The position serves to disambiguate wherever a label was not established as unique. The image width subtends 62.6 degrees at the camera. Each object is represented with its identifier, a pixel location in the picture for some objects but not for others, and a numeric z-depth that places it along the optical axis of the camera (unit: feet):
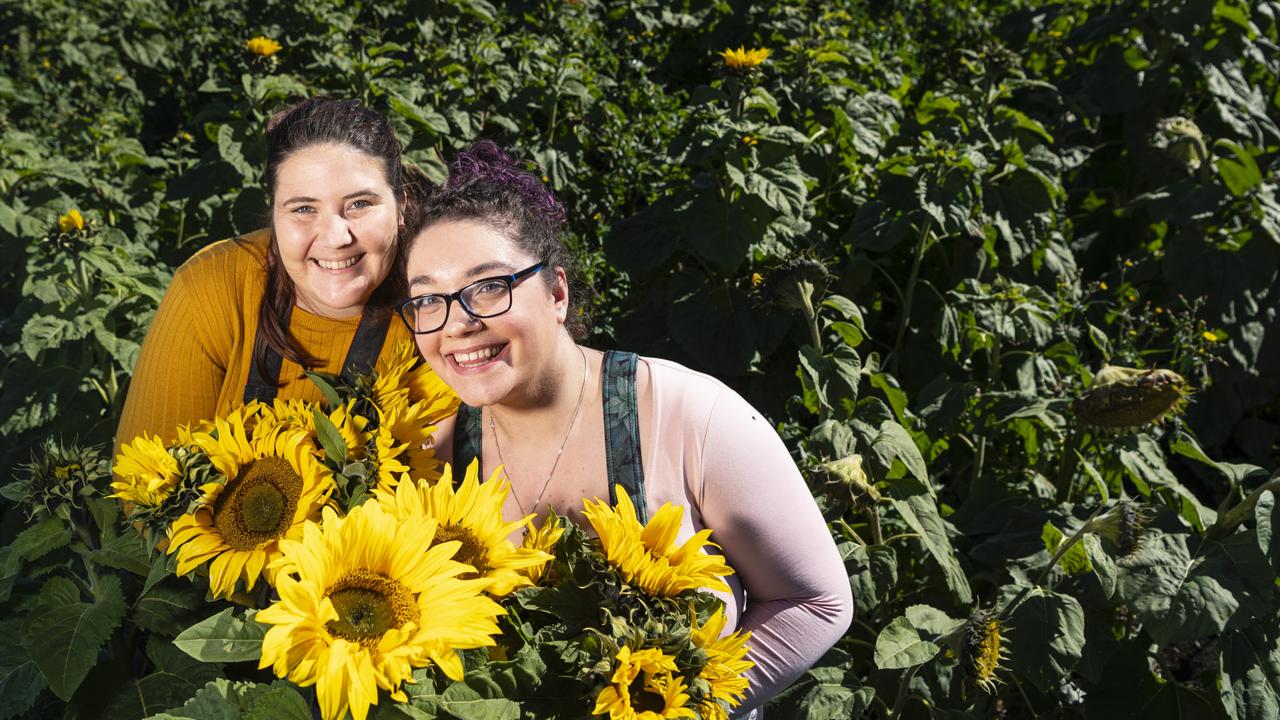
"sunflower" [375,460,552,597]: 3.84
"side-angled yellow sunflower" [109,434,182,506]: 4.22
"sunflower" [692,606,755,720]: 3.82
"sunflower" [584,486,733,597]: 3.94
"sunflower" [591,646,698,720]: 3.56
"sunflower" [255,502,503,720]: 3.23
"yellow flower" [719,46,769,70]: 9.71
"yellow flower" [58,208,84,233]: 9.00
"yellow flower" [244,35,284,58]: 11.07
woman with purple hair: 5.07
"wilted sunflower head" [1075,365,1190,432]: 7.11
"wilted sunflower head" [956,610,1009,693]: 5.96
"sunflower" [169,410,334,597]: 4.15
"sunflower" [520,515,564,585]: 4.11
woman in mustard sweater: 6.19
